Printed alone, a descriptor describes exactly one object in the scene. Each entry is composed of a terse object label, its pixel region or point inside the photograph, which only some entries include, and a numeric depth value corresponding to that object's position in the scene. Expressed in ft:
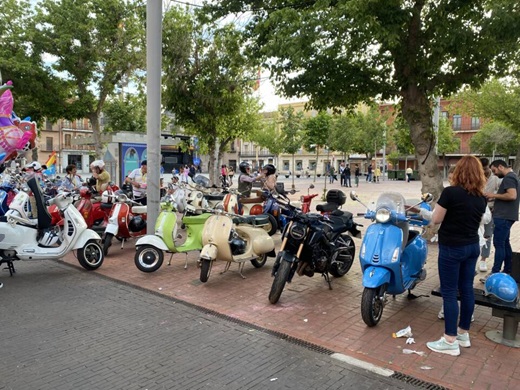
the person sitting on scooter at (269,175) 27.95
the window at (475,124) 182.50
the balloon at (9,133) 27.68
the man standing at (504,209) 18.85
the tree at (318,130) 86.69
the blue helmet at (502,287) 13.01
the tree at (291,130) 93.09
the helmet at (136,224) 27.02
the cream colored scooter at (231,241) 19.61
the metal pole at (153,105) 25.30
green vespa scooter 21.48
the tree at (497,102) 59.06
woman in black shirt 12.39
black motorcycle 16.74
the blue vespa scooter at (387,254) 14.25
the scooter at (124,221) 25.27
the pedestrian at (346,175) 100.83
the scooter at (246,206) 28.19
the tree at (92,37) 50.96
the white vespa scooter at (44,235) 20.49
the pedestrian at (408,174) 125.29
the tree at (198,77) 39.81
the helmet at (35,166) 36.27
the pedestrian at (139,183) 31.96
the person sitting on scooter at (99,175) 30.42
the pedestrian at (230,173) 86.84
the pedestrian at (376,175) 120.37
